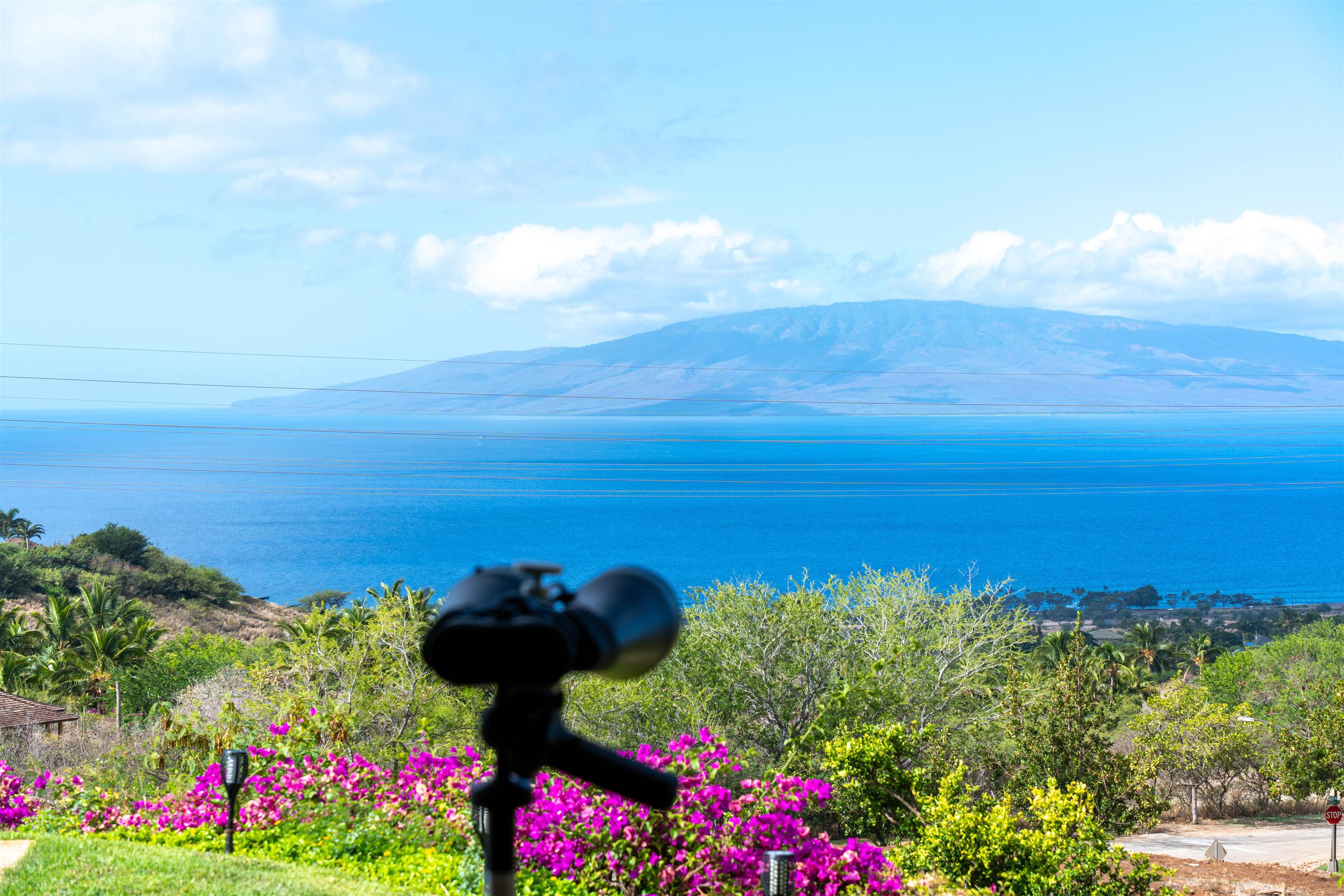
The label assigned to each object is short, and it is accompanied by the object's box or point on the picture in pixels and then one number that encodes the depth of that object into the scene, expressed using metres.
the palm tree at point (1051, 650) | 43.00
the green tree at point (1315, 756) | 28.86
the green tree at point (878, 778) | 10.53
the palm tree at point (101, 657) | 31.89
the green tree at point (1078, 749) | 15.34
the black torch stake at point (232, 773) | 8.63
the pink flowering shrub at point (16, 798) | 9.99
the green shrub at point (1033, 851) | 8.47
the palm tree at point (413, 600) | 17.59
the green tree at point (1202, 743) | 29.19
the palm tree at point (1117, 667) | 44.03
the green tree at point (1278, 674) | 37.81
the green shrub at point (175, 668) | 33.06
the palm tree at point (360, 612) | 33.12
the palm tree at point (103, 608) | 36.88
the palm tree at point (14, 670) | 30.36
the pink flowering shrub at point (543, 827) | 7.75
